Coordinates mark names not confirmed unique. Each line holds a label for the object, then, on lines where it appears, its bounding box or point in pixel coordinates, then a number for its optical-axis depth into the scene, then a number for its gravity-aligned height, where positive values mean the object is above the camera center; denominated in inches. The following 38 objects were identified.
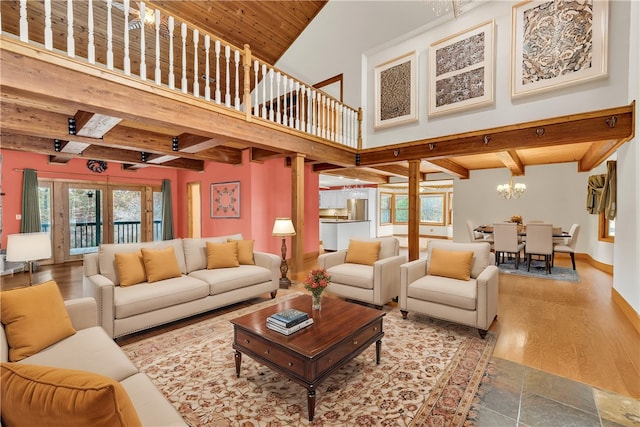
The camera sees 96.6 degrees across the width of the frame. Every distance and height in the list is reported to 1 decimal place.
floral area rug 70.7 -51.3
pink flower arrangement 92.0 -23.8
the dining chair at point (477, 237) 264.8 -28.5
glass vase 94.8 -31.6
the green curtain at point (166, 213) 306.9 -5.5
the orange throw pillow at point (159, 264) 123.4 -24.9
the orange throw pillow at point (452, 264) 127.8 -26.0
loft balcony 92.3 +45.9
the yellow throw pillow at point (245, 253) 157.6 -25.1
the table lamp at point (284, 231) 175.9 -14.4
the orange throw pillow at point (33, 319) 63.1 -26.1
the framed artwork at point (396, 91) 202.8 +86.9
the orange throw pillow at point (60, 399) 26.9 -18.9
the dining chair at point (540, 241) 214.1 -26.0
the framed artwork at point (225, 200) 237.6 +7.2
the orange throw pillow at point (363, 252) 156.8 -25.0
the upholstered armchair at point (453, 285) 110.6 -33.0
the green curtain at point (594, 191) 187.8 +10.9
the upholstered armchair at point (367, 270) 137.5 -32.2
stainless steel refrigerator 437.1 -2.9
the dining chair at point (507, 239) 229.3 -26.1
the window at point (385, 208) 482.9 -0.7
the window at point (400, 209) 506.0 -2.6
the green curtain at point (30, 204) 227.3 +3.4
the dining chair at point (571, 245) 224.7 -30.9
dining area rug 204.1 -49.9
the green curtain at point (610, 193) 153.0 +8.0
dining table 233.3 -21.5
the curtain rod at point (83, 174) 227.1 +31.1
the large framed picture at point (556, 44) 139.8 +85.9
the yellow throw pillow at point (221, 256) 146.7 -24.9
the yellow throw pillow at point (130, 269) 117.9 -25.6
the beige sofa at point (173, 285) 104.1 -33.2
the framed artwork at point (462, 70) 171.6 +87.2
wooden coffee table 70.3 -36.4
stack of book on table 80.2 -32.9
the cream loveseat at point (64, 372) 27.3 -24.7
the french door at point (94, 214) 250.2 -6.2
